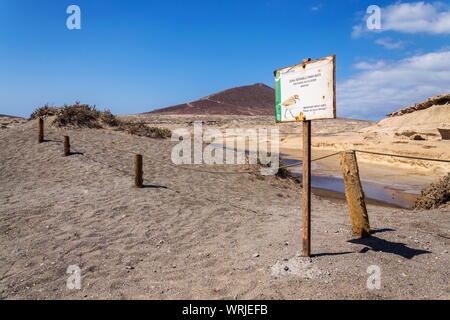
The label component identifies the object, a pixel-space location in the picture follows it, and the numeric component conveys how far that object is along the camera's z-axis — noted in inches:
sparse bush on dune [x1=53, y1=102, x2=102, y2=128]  666.8
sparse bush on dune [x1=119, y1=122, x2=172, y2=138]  700.2
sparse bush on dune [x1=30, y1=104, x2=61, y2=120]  731.4
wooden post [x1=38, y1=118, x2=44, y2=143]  517.7
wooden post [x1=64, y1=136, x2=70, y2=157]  451.5
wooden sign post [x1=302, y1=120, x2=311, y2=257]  158.7
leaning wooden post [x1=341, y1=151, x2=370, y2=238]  189.9
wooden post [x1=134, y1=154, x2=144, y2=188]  329.1
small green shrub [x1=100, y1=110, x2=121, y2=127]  725.3
